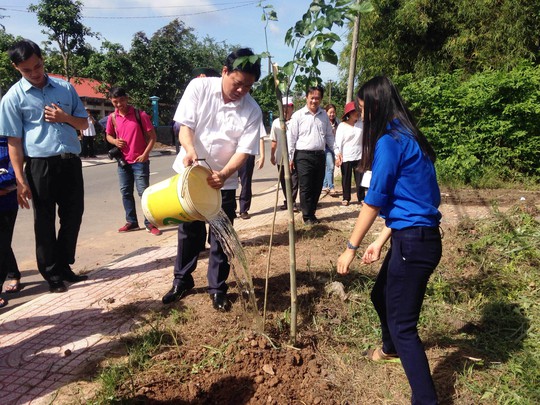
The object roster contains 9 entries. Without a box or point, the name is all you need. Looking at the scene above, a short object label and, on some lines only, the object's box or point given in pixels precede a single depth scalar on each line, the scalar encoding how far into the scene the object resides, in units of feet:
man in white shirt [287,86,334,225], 19.97
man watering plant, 10.43
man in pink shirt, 19.74
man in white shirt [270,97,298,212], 22.67
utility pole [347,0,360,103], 36.39
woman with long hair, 7.16
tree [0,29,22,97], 53.98
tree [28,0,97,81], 60.49
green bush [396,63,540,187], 27.89
